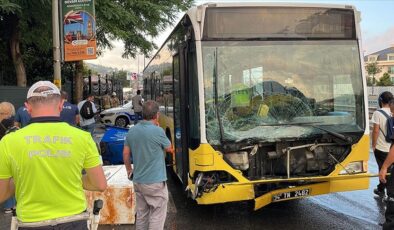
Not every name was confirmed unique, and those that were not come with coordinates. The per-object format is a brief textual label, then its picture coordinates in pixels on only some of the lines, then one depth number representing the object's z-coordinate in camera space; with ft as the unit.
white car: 72.64
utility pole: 37.68
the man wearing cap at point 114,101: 102.52
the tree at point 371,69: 325.11
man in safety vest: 9.05
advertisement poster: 37.68
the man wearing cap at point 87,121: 39.24
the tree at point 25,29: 44.46
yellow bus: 19.61
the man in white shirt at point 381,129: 23.47
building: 475.19
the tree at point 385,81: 305.53
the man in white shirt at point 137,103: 61.49
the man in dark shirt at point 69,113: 28.22
